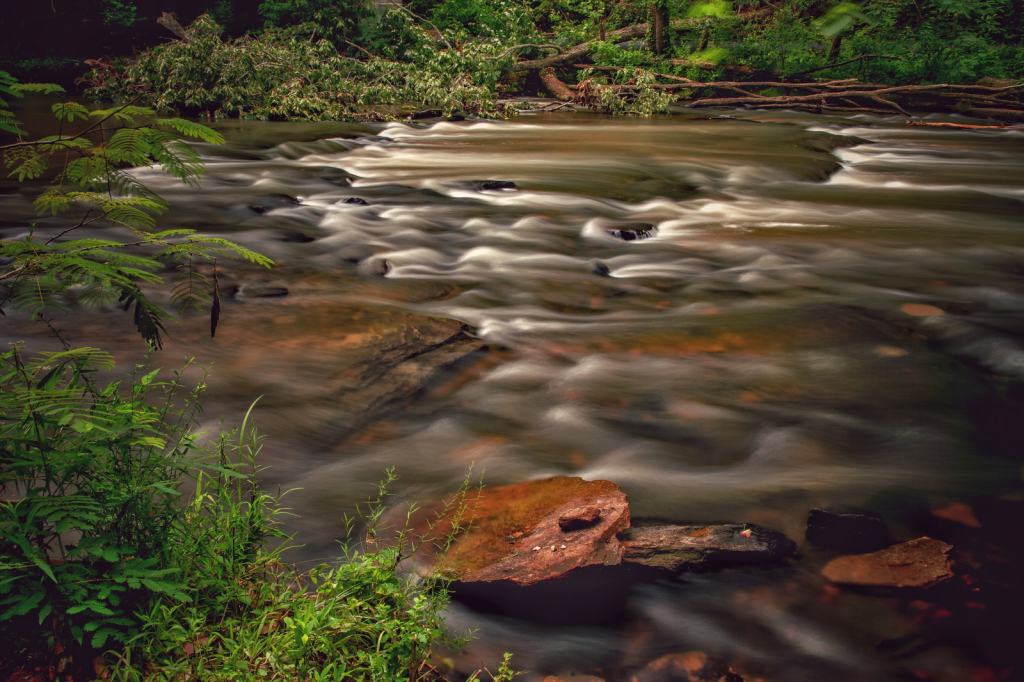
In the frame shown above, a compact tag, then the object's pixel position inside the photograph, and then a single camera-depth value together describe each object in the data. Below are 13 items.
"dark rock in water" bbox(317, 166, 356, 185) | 9.36
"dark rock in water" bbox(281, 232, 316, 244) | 6.54
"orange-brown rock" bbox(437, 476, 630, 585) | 2.33
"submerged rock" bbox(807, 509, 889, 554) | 2.54
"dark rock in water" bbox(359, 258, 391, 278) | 5.82
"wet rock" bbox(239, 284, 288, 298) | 4.97
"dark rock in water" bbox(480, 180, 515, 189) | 8.83
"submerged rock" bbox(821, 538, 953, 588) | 2.36
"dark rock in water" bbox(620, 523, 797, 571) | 2.45
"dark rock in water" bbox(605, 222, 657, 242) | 7.01
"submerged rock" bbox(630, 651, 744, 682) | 2.02
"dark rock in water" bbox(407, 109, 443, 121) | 15.25
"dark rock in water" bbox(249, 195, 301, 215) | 7.68
